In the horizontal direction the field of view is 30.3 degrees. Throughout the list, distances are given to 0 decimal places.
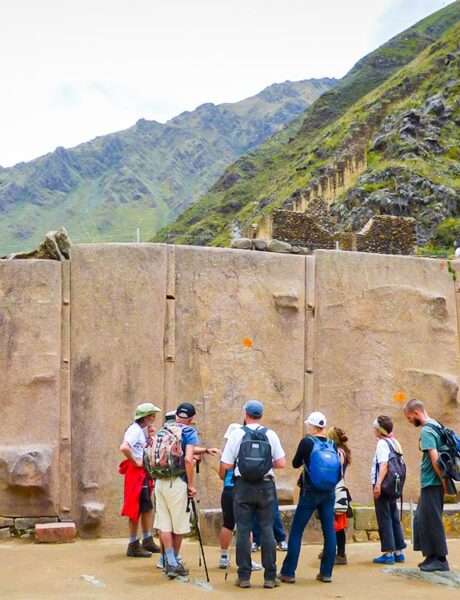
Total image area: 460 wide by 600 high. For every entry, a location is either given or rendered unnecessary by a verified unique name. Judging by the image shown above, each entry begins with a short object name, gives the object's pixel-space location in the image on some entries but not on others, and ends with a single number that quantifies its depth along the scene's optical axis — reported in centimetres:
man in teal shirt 787
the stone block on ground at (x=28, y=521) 1003
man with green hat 890
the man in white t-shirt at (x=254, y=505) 758
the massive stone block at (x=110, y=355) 1029
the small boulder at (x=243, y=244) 1165
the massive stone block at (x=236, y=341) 1077
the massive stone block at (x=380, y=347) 1145
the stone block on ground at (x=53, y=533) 977
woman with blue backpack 785
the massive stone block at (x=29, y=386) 1003
